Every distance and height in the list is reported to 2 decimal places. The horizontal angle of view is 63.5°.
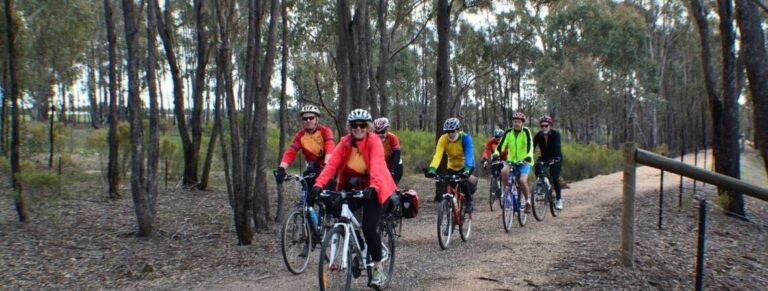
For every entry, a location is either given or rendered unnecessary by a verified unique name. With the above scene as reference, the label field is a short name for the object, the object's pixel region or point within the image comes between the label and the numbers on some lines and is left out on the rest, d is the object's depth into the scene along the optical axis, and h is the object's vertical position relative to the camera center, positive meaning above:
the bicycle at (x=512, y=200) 9.91 -1.29
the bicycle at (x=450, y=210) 8.53 -1.27
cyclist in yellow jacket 8.77 -0.50
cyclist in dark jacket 11.14 -0.44
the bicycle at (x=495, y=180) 10.42 -1.13
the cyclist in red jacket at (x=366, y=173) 5.68 -0.51
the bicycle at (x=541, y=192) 10.90 -1.28
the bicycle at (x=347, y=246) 5.57 -1.15
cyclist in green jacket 10.16 -0.47
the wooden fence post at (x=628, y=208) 6.21 -0.91
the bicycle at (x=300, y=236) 7.21 -1.36
